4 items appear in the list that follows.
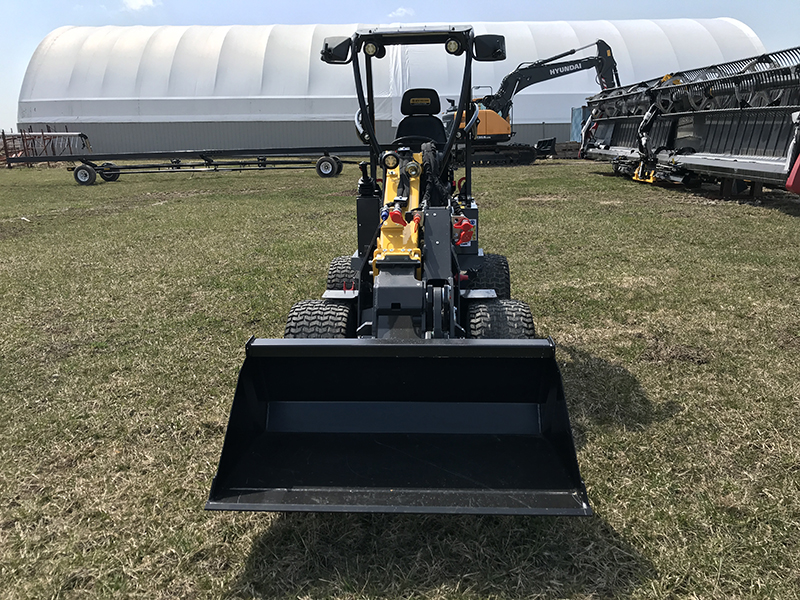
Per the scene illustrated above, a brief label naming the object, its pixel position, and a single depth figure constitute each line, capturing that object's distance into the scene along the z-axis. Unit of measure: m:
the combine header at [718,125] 10.26
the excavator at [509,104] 20.50
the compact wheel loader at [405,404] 2.47
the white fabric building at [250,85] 30.88
